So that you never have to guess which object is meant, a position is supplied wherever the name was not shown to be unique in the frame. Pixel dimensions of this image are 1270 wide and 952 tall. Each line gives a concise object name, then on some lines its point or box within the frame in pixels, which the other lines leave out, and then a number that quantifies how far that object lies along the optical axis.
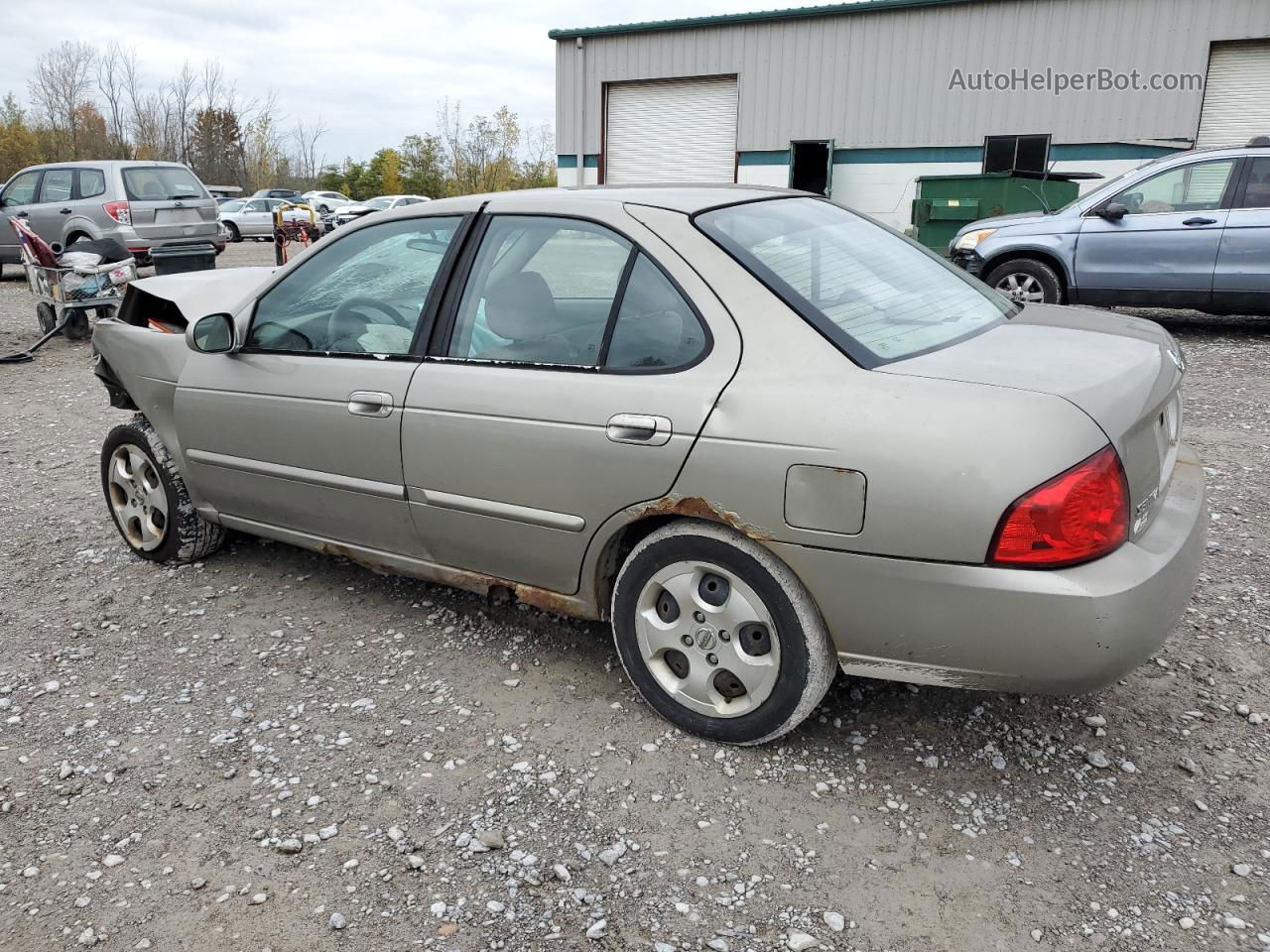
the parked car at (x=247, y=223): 30.20
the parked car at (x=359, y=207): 29.30
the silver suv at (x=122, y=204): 13.98
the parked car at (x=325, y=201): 34.44
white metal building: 17.16
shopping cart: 9.73
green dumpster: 14.20
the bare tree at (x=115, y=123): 55.06
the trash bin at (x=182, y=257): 10.35
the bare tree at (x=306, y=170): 62.85
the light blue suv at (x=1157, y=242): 8.79
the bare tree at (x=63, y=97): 51.97
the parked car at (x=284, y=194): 33.84
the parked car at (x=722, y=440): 2.33
